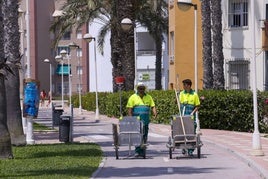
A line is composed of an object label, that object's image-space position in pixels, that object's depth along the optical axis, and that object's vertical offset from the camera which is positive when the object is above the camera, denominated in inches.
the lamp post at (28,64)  1384.1 +56.3
